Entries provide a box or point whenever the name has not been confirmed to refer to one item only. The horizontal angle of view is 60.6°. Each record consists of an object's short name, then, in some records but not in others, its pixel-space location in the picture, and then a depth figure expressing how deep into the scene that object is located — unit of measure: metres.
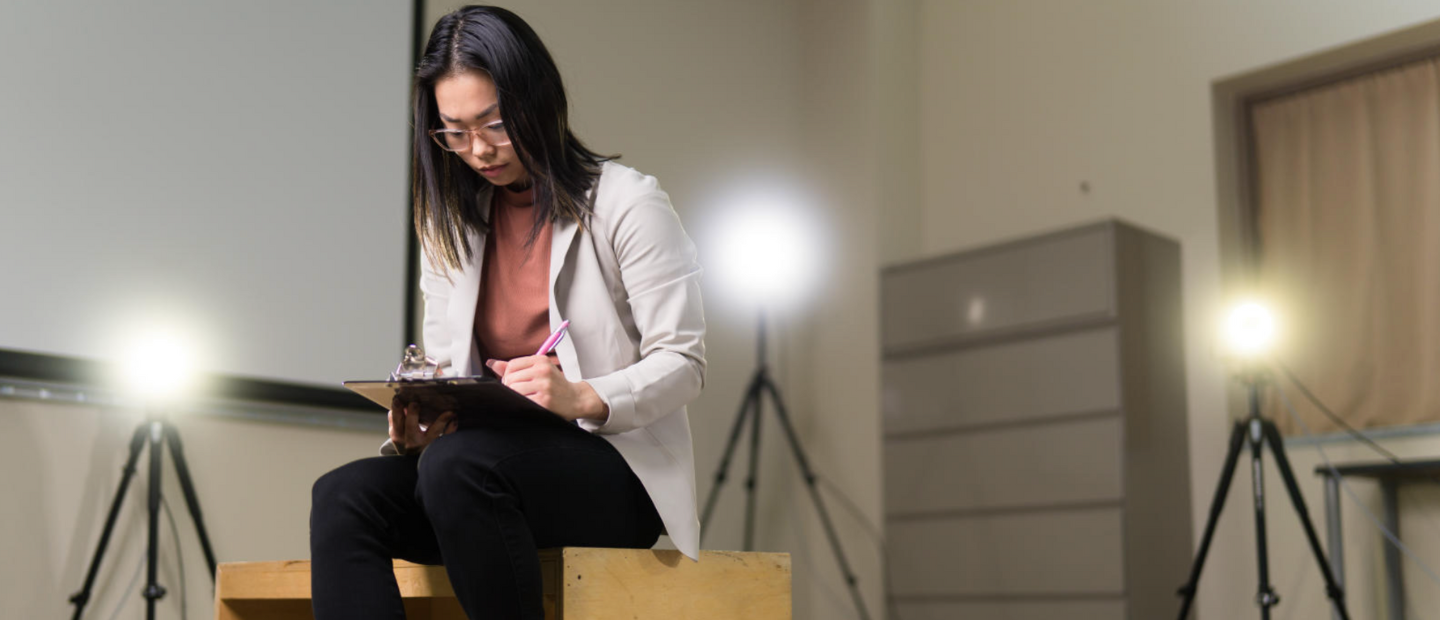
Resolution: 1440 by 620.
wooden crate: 1.35
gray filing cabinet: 3.63
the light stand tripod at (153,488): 2.78
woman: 1.30
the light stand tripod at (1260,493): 3.06
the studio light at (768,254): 4.59
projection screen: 2.88
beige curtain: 3.58
